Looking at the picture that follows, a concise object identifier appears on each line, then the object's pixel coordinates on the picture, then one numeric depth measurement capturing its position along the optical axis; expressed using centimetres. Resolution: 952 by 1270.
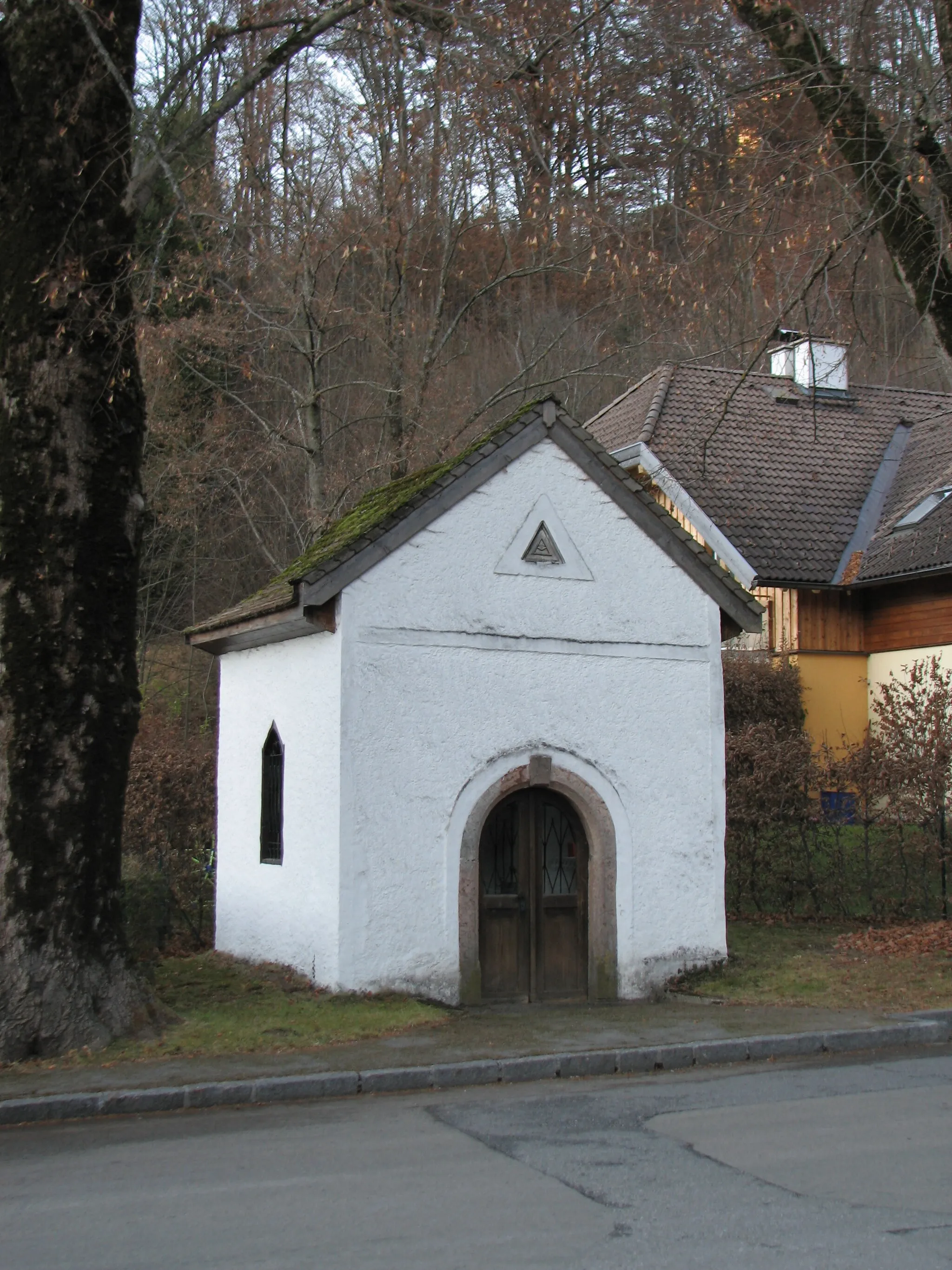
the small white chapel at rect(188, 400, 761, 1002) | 1114
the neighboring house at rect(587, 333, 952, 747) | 2275
